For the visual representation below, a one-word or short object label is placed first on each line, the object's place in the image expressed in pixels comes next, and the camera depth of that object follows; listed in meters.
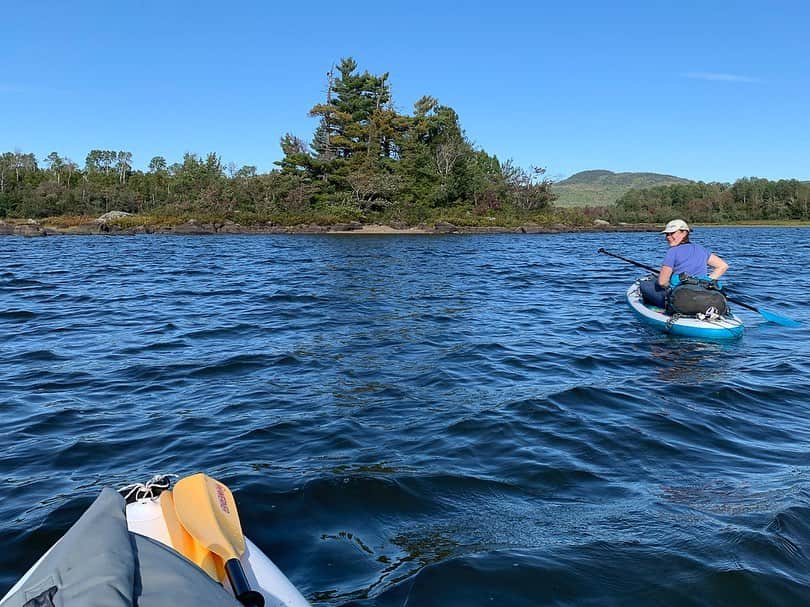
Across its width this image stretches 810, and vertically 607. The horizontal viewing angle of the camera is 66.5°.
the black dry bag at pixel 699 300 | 8.12
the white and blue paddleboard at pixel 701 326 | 7.99
